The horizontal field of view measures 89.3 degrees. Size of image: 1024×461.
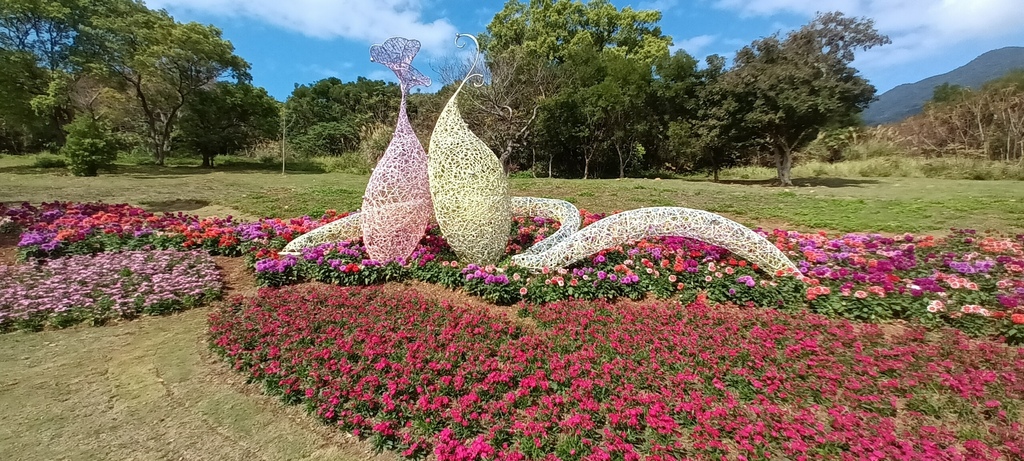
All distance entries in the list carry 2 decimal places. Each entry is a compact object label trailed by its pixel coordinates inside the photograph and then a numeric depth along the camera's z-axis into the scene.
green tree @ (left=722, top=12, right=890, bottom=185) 16.38
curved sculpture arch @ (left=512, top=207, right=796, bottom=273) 5.89
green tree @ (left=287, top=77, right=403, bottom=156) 36.97
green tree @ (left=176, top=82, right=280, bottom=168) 26.49
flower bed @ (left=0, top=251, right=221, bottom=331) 5.14
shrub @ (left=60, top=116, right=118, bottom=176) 19.25
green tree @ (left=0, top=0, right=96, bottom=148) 21.31
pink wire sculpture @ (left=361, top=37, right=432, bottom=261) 6.11
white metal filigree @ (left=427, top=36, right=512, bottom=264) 5.84
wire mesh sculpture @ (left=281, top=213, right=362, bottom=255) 7.02
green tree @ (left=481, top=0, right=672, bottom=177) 23.58
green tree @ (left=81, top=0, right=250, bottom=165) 23.31
